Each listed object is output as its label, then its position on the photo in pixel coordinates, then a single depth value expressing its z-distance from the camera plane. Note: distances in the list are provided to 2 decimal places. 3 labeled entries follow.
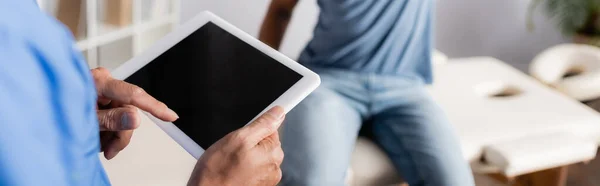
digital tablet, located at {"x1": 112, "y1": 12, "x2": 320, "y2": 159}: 0.73
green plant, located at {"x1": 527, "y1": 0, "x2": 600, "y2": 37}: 1.78
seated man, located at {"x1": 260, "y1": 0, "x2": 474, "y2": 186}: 0.96
